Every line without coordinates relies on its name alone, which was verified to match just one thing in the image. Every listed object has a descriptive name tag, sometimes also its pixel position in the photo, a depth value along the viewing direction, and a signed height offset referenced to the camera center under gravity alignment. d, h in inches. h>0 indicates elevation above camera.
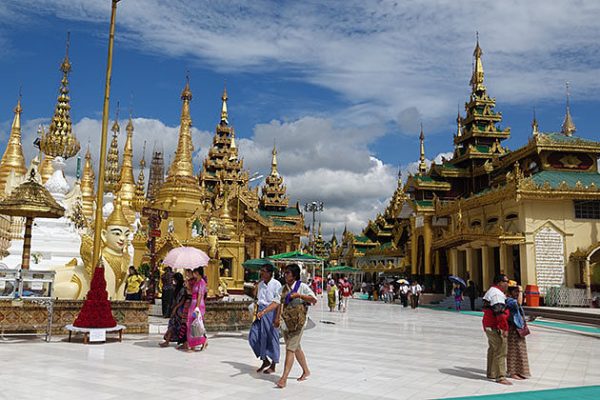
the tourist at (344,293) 894.4 -26.1
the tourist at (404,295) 1082.7 -33.1
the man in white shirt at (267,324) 298.4 -27.2
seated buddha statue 475.5 +3.4
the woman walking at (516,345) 300.5 -35.6
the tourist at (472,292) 1023.0 -23.3
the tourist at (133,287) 613.5 -16.2
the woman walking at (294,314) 267.0 -18.8
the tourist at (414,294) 1031.8 -30.5
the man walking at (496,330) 288.8 -26.7
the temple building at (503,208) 935.7 +142.5
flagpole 422.6 +105.4
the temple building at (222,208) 906.1 +177.6
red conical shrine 395.2 -27.2
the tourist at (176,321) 389.1 -34.0
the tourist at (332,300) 911.7 -38.7
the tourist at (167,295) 562.1 -22.2
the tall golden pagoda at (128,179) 1438.1 +271.2
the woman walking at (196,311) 370.3 -25.6
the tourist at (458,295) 999.6 -28.8
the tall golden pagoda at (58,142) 1183.6 +284.1
